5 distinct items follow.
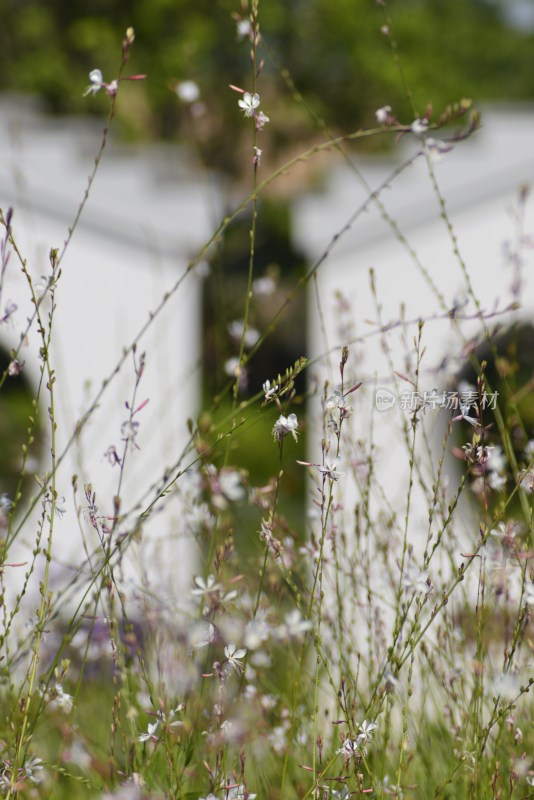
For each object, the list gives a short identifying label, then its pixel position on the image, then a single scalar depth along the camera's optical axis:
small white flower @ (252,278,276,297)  4.74
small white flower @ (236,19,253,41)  4.00
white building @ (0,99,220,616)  13.60
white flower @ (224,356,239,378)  4.10
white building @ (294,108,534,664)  13.59
